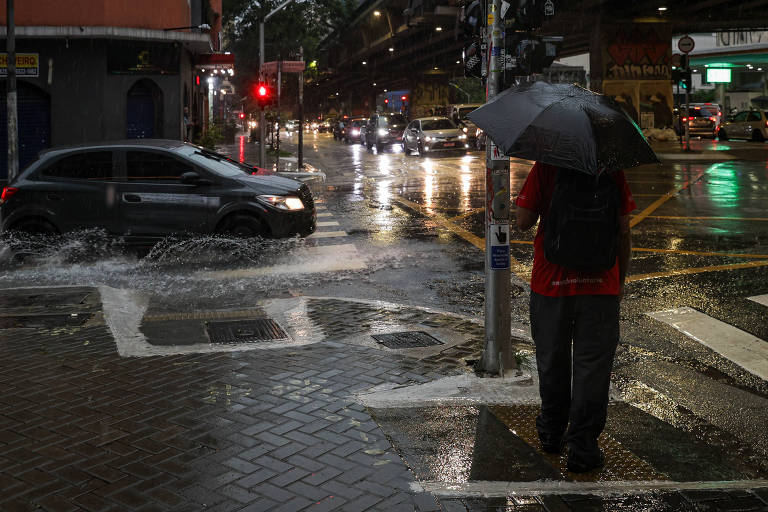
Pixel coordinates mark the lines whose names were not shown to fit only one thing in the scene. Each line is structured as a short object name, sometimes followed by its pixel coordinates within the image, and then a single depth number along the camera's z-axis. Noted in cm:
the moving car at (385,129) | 4266
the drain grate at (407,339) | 685
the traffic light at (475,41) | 594
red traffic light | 2612
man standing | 429
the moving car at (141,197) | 1105
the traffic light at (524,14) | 558
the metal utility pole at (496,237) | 560
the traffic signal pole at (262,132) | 2530
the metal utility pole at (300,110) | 2824
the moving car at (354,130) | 5703
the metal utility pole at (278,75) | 2588
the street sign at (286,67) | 2478
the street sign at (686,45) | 3052
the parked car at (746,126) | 4419
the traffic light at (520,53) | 558
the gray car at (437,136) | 3462
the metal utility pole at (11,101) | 1554
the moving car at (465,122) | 3966
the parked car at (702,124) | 5147
